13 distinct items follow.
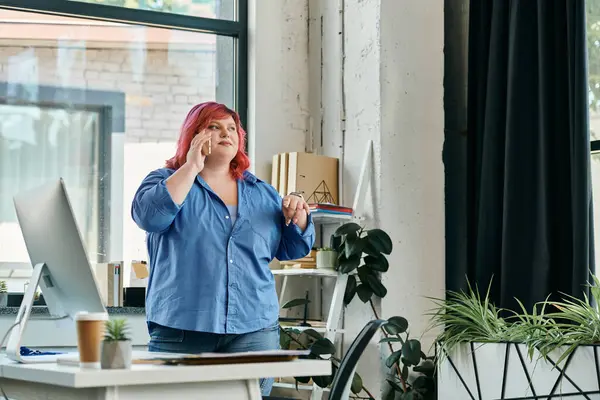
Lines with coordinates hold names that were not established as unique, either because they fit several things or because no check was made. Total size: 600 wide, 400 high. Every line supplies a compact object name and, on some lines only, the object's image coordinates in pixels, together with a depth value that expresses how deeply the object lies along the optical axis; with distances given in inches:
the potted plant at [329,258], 167.5
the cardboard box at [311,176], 177.0
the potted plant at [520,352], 122.3
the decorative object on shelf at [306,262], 172.6
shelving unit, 166.7
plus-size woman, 106.9
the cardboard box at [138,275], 178.2
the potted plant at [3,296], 166.9
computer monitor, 83.8
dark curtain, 147.8
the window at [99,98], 175.3
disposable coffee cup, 71.2
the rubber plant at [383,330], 158.7
